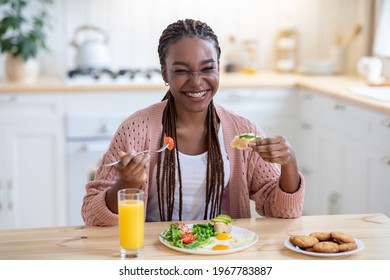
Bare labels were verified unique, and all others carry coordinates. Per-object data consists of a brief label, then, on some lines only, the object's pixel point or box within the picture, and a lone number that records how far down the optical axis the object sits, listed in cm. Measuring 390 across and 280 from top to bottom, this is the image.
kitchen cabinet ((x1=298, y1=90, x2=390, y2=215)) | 410
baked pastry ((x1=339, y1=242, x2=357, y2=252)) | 244
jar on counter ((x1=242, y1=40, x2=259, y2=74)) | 620
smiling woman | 293
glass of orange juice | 244
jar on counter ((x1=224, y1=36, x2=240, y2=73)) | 612
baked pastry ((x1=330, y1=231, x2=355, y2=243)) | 248
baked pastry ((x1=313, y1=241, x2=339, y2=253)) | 244
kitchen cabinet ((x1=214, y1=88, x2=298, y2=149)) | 537
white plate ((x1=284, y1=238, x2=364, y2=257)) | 242
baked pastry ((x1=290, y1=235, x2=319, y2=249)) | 246
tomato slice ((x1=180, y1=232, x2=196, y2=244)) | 251
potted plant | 537
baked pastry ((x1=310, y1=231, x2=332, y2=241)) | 251
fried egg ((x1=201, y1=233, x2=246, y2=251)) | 249
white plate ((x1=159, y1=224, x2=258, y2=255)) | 246
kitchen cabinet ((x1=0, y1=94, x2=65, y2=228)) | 516
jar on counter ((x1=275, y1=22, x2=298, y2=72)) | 616
